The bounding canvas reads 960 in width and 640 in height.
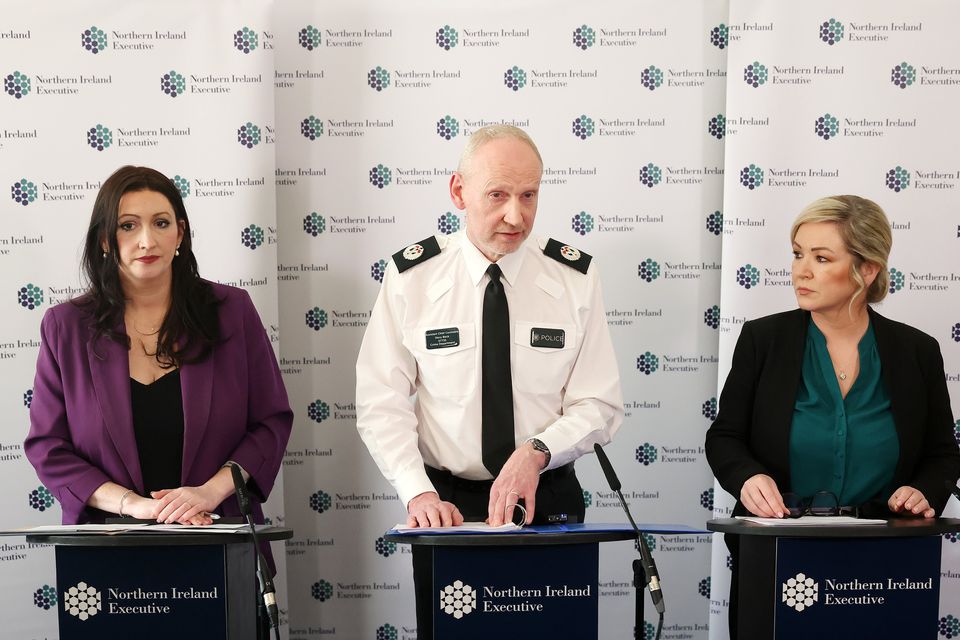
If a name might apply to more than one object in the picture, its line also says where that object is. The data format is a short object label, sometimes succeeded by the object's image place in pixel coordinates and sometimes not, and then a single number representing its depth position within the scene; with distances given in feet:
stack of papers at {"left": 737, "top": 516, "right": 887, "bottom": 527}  7.02
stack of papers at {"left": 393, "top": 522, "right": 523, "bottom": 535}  6.63
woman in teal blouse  8.71
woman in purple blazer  8.58
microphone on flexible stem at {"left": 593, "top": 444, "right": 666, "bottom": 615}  6.26
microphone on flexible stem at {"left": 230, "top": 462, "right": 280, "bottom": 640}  6.33
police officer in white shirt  8.43
